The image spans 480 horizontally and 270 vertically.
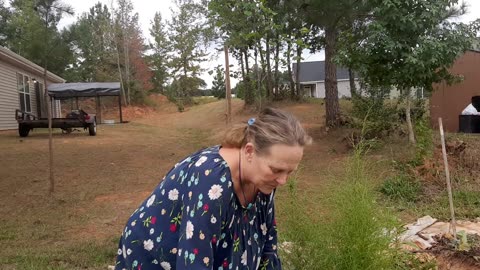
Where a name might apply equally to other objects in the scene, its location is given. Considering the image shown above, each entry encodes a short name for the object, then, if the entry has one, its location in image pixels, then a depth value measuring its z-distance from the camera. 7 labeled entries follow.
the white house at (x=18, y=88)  14.62
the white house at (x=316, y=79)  36.84
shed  12.82
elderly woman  1.32
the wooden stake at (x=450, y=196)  3.58
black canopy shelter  18.97
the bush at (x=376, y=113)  8.96
